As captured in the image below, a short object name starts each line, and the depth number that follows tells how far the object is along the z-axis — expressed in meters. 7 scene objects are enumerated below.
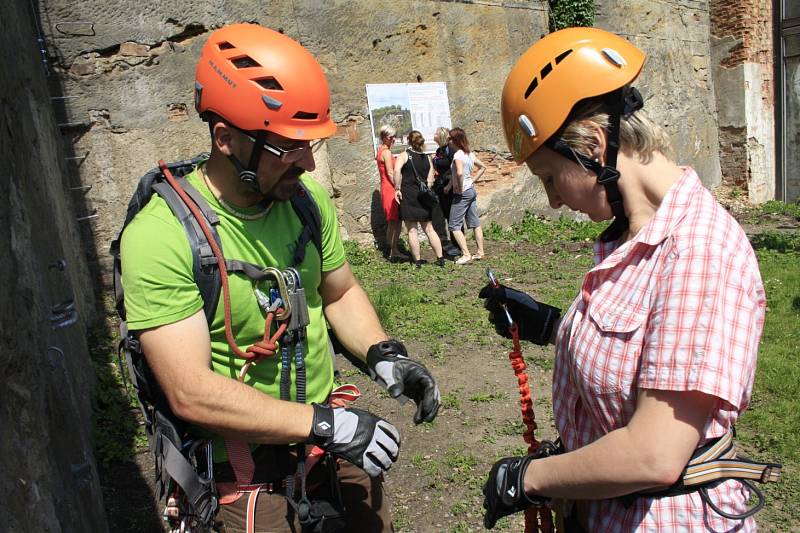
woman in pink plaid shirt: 1.46
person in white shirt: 9.30
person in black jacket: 9.61
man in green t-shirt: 1.90
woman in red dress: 9.53
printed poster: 9.86
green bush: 11.98
